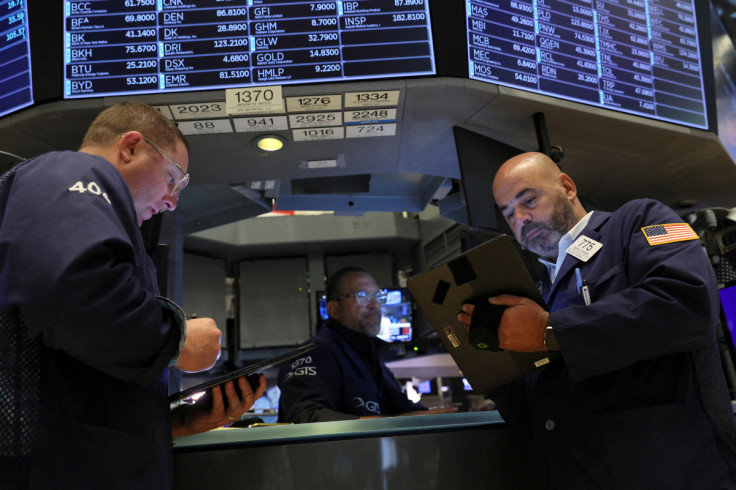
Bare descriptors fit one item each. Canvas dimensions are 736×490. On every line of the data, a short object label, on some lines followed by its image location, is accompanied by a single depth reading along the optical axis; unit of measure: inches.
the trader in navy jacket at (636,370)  53.2
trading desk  63.0
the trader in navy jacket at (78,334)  41.5
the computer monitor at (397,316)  154.0
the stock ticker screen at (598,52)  103.2
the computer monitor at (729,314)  98.1
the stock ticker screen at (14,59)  96.6
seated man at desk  98.2
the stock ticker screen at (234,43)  96.3
